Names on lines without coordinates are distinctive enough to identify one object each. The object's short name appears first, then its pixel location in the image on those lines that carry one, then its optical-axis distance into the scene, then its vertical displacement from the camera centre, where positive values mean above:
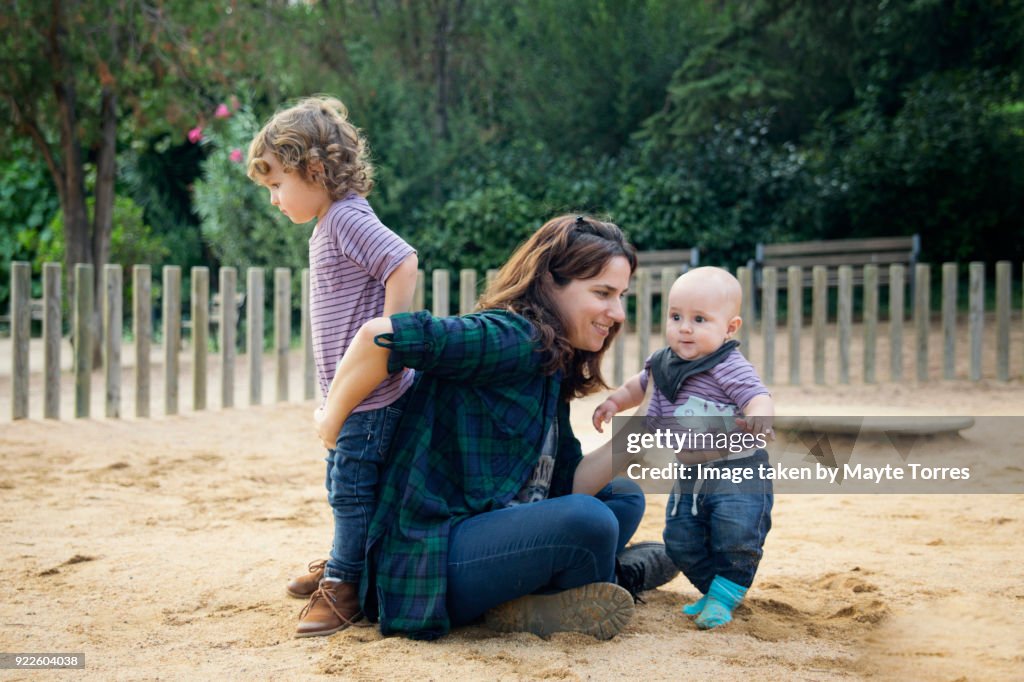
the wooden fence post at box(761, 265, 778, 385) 9.08 +0.07
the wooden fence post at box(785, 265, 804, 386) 9.02 +0.15
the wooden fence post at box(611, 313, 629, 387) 8.68 -0.24
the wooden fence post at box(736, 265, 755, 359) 8.91 +0.37
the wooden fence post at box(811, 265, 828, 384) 9.02 +0.16
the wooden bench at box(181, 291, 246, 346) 13.37 +0.22
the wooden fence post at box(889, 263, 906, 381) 9.10 +0.09
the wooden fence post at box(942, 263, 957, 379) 9.19 +0.11
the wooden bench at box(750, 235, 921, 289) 13.52 +1.01
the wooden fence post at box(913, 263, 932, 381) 9.14 +0.21
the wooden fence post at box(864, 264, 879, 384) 9.12 +0.03
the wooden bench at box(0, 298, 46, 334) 13.12 +0.20
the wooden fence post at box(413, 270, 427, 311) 8.44 +0.29
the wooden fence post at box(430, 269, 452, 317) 8.25 +0.32
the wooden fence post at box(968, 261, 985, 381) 9.11 +0.19
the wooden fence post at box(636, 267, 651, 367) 8.92 +0.16
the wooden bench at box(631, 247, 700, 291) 13.23 +0.93
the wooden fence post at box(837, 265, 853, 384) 8.99 +0.14
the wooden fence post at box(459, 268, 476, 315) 8.43 +0.33
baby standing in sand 2.98 -0.25
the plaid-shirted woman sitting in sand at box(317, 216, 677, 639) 2.73 -0.36
